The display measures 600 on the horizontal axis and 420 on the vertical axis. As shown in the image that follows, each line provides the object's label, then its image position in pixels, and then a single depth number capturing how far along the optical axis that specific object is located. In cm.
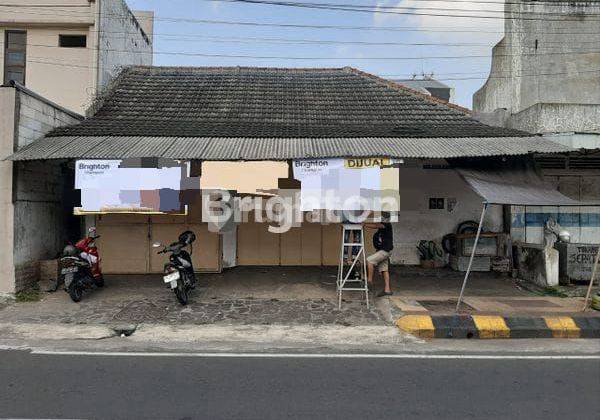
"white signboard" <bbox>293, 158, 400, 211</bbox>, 816
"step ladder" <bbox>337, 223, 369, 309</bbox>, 805
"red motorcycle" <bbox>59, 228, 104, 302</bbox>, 817
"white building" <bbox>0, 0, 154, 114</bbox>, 1272
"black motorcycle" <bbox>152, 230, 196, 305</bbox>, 791
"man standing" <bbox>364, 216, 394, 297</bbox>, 854
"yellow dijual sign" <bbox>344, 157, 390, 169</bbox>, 815
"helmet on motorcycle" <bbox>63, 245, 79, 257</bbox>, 829
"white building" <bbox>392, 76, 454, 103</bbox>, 2927
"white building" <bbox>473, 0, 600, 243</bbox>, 1138
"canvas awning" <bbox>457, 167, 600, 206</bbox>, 755
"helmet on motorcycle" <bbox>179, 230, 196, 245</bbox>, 849
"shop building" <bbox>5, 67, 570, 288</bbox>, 834
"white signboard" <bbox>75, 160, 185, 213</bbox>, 826
